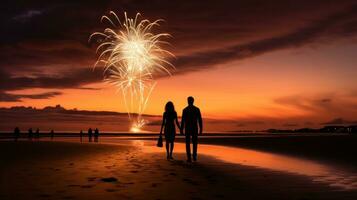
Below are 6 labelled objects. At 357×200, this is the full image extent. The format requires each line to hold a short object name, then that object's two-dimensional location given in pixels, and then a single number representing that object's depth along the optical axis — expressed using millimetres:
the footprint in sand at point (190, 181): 10875
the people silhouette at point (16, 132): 49062
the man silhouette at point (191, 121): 17422
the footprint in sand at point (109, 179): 10984
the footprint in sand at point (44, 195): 8500
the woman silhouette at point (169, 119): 18859
